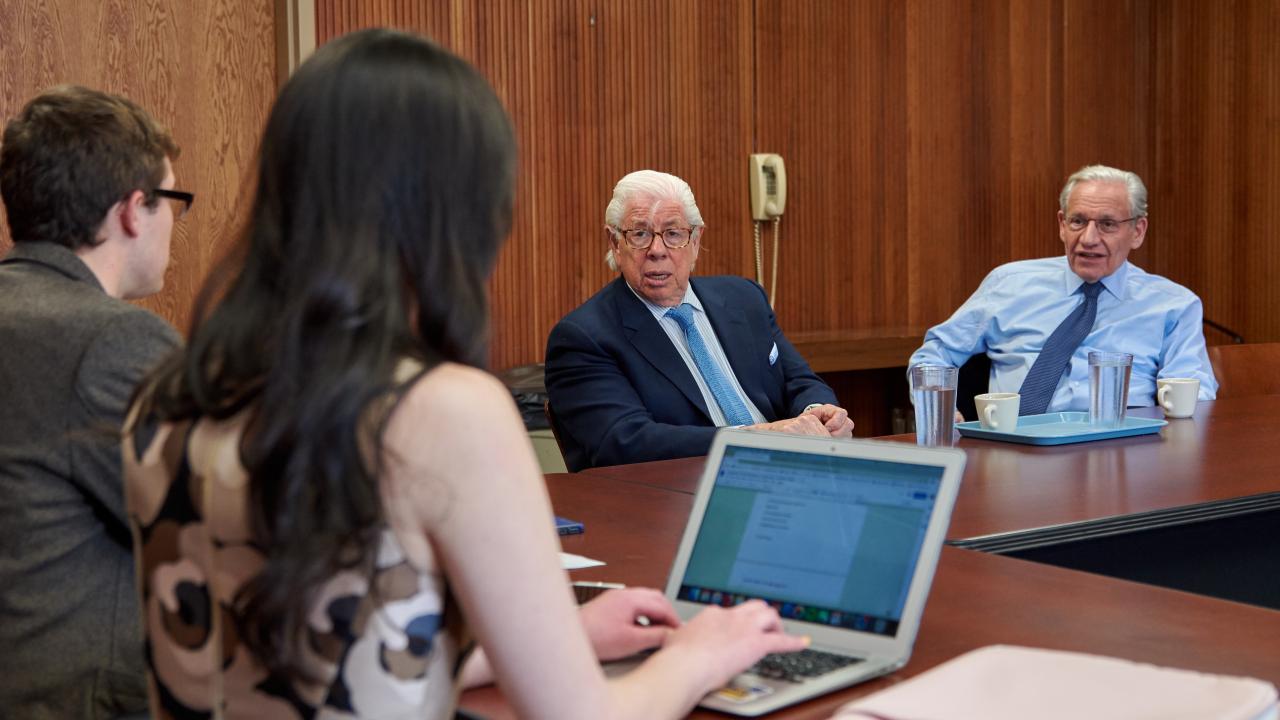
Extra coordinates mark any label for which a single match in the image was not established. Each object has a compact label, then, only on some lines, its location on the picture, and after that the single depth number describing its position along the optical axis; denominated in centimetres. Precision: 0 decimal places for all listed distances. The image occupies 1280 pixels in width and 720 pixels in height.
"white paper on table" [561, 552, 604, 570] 155
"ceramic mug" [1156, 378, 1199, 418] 284
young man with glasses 160
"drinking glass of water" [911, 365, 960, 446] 237
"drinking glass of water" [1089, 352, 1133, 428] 264
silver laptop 114
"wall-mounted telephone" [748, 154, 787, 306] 511
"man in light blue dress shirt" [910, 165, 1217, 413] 351
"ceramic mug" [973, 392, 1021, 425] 258
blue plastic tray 251
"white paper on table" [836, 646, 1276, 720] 95
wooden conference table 122
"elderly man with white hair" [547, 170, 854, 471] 276
